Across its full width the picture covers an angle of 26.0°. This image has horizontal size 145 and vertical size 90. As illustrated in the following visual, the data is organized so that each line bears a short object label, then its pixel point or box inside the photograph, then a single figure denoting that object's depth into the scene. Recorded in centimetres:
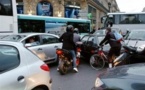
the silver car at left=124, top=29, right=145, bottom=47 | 1252
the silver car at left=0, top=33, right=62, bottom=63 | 1102
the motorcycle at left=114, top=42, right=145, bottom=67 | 1045
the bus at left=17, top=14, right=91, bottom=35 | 2081
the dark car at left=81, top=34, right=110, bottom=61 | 1281
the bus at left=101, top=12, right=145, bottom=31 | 2966
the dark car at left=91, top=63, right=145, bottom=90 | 399
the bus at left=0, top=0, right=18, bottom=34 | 1246
